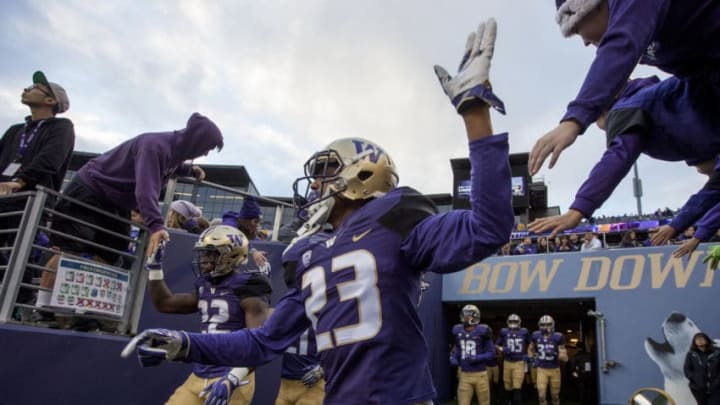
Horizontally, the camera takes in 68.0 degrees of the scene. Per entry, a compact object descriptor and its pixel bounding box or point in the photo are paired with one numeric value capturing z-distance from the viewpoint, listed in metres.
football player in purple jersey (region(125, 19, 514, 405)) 1.87
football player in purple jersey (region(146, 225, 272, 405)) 4.53
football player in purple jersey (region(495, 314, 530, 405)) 13.21
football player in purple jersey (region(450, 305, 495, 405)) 12.01
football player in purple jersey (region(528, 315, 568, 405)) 12.89
